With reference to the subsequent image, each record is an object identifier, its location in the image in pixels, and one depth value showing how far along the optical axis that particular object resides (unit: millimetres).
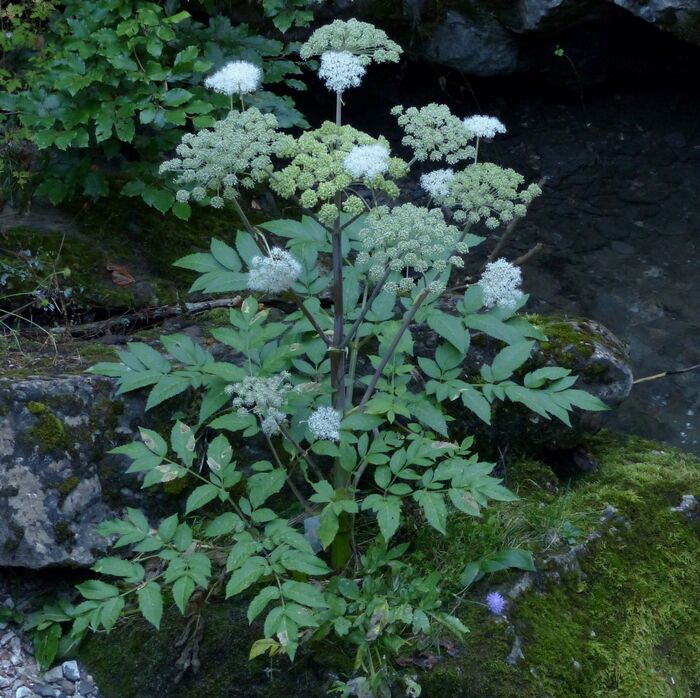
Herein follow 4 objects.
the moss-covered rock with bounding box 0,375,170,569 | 2947
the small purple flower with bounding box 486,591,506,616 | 2793
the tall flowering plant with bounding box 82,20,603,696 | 2434
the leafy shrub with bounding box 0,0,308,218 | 3938
